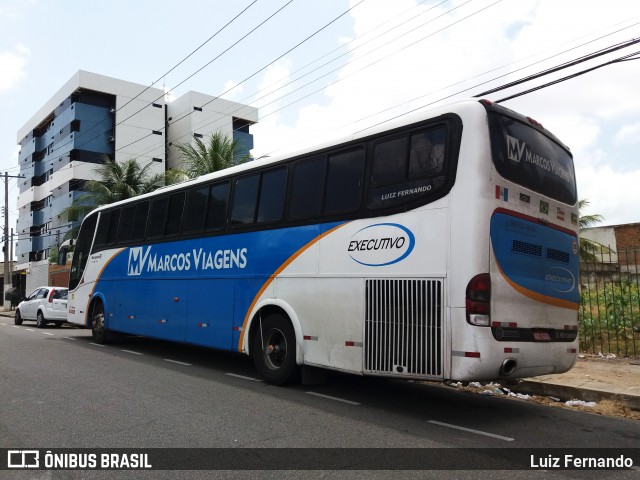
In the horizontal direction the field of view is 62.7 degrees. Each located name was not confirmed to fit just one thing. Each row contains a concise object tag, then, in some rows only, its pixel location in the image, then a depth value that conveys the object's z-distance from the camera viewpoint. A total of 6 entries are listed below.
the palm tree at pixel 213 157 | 22.64
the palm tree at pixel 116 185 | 28.50
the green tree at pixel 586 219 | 28.21
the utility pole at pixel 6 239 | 37.78
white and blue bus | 5.80
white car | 20.09
